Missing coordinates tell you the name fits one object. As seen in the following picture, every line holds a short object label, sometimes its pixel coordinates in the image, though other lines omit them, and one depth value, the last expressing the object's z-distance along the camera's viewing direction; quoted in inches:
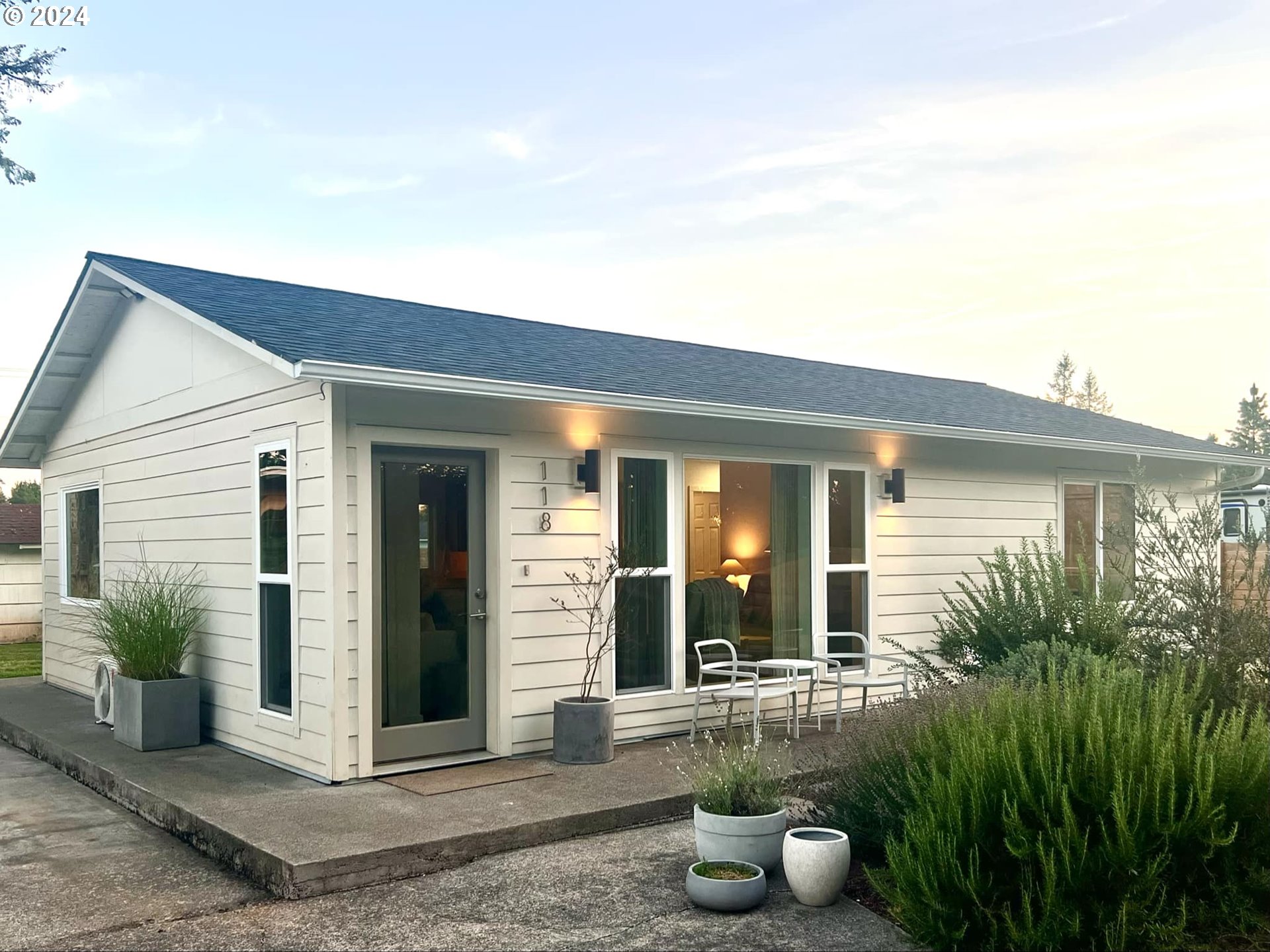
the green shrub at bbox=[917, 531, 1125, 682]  253.1
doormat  223.6
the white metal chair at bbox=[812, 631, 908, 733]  288.4
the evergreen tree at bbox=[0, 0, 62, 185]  597.3
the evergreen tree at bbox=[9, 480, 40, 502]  931.3
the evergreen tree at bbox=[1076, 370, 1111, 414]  2237.9
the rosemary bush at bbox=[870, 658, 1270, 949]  134.5
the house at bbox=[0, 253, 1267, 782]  237.5
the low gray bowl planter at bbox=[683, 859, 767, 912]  159.8
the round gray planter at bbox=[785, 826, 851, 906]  160.7
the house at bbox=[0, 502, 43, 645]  617.3
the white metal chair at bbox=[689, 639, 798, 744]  267.7
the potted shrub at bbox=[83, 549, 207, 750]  270.5
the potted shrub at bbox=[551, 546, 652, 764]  247.1
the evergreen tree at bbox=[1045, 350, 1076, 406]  2271.2
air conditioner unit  307.4
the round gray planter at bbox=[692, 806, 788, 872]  170.1
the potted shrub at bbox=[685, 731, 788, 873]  170.4
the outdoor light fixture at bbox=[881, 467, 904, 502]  334.3
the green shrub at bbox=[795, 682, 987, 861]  173.6
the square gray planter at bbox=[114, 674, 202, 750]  269.1
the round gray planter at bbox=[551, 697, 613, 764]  247.0
